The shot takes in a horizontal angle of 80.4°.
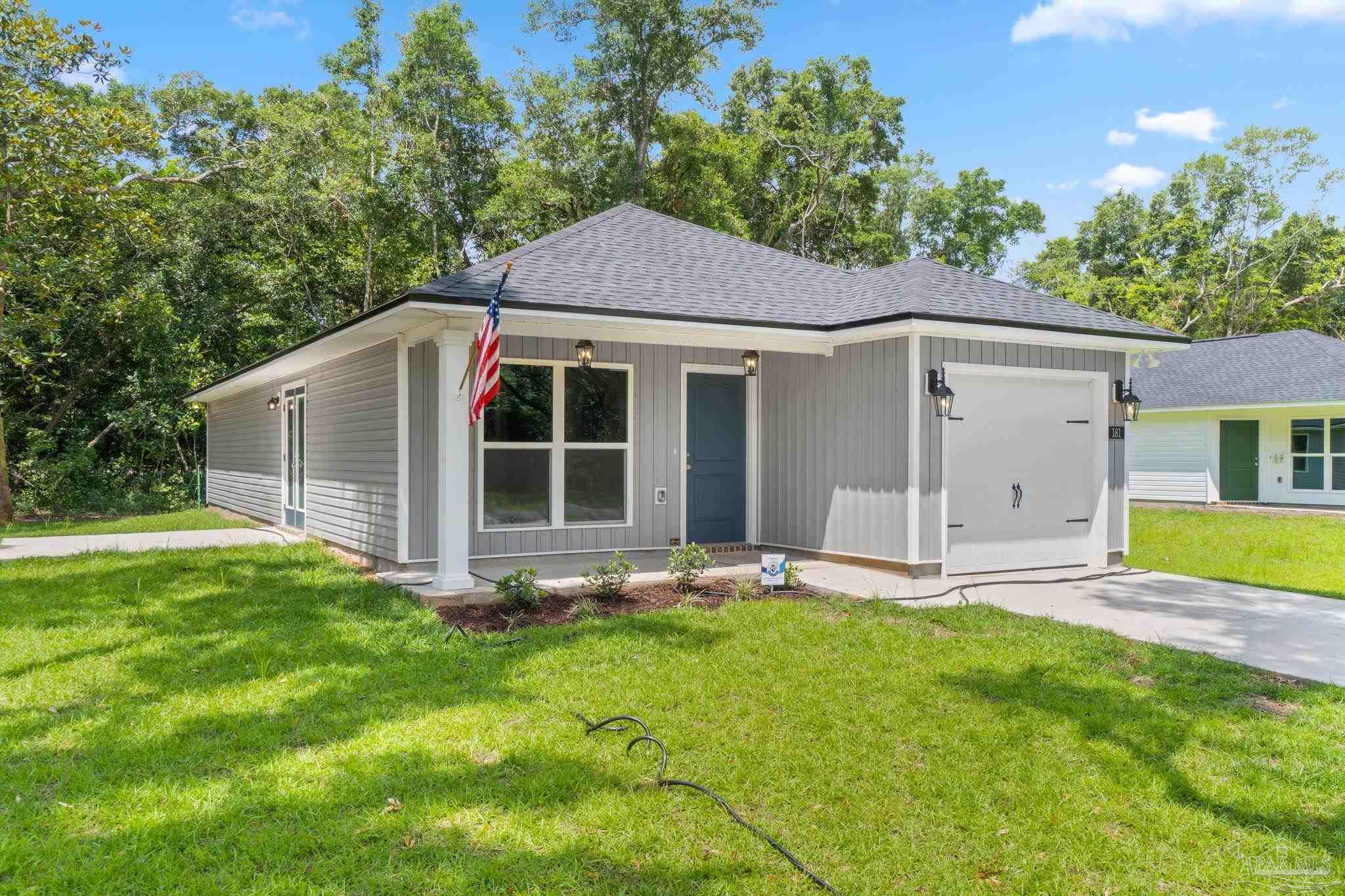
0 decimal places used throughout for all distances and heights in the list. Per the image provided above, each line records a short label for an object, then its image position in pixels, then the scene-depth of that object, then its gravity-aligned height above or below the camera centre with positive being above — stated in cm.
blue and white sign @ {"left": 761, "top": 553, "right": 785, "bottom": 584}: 671 -107
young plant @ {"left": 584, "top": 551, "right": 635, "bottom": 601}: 631 -110
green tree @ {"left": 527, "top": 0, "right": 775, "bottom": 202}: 2052 +1040
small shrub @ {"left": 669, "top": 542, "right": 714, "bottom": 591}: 666 -103
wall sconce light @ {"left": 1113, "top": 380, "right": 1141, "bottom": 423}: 808 +44
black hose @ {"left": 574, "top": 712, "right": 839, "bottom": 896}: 251 -132
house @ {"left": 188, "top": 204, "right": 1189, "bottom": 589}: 714 +26
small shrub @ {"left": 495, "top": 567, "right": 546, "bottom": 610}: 593 -111
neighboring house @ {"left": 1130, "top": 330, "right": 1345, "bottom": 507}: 1617 +37
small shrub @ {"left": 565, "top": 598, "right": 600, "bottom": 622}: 573 -123
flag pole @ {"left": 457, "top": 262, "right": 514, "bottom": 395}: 547 +68
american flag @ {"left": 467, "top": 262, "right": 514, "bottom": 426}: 547 +56
